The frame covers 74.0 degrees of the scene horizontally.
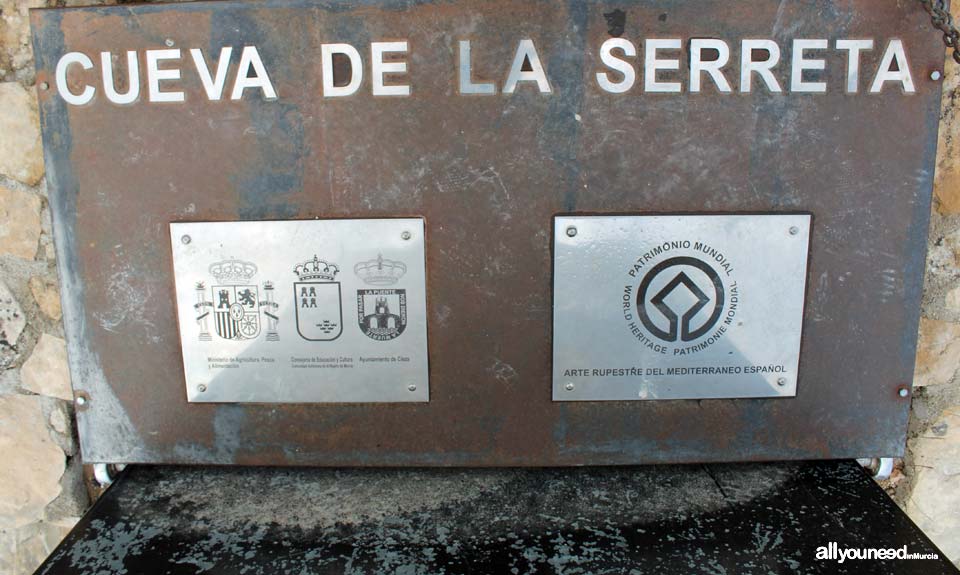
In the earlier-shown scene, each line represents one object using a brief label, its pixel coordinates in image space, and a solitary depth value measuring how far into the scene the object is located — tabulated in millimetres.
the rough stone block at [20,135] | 964
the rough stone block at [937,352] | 1017
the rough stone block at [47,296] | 1019
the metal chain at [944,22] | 837
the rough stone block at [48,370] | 1037
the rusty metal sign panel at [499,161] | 858
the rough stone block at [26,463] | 1048
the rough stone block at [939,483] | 1050
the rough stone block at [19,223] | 993
